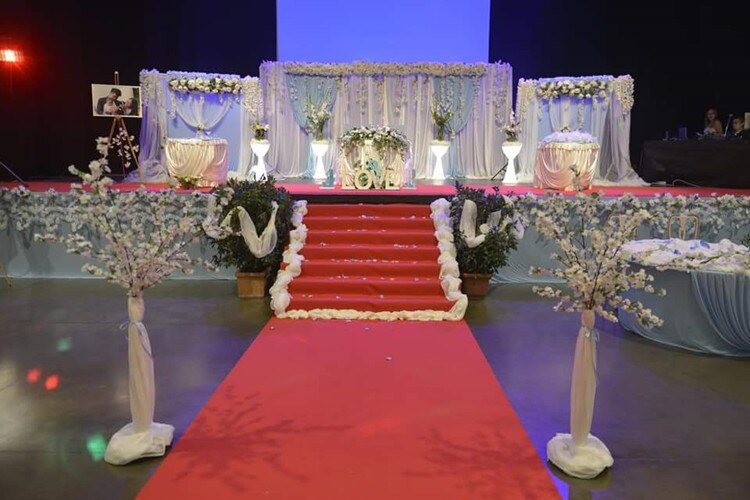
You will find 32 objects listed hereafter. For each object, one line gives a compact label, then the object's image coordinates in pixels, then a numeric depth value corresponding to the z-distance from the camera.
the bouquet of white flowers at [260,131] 10.42
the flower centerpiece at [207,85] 10.78
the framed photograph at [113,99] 10.99
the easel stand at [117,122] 10.09
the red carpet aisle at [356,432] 3.12
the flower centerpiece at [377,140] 8.52
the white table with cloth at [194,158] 8.89
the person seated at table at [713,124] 10.85
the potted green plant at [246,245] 6.77
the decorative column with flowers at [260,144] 10.48
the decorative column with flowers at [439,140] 10.90
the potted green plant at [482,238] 6.82
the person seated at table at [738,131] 9.86
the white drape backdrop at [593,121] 10.77
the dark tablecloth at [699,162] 9.52
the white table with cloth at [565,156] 9.18
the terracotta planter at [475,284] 6.93
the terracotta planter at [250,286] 6.81
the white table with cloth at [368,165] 8.53
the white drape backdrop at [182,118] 10.79
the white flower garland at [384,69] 11.38
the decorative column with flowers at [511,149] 10.66
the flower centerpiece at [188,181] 8.68
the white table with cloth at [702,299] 5.03
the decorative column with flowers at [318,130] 10.94
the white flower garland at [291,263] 6.06
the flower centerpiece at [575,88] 10.79
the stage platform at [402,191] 8.02
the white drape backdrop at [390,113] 11.46
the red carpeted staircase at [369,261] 6.21
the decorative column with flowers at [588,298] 3.22
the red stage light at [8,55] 10.48
